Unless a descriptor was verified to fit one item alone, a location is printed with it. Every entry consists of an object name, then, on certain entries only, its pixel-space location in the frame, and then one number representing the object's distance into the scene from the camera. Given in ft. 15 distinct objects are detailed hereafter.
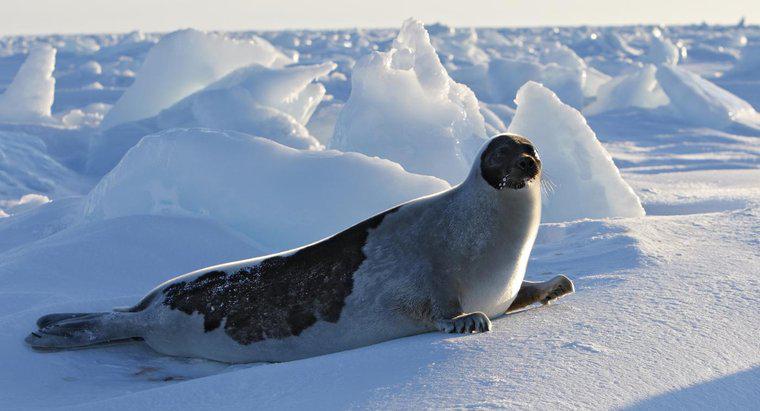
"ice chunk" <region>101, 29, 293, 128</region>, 69.92
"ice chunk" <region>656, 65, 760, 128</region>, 82.48
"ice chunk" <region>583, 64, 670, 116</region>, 97.47
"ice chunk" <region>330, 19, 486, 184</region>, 38.93
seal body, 17.92
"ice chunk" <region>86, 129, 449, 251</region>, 28.45
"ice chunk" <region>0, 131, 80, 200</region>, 59.96
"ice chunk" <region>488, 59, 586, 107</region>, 96.99
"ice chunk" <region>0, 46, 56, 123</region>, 84.64
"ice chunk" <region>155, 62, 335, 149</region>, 53.83
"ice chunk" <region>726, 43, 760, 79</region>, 124.36
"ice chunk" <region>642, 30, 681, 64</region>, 132.67
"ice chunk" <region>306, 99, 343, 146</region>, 63.87
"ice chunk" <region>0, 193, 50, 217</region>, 50.85
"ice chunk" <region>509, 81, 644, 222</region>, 35.68
